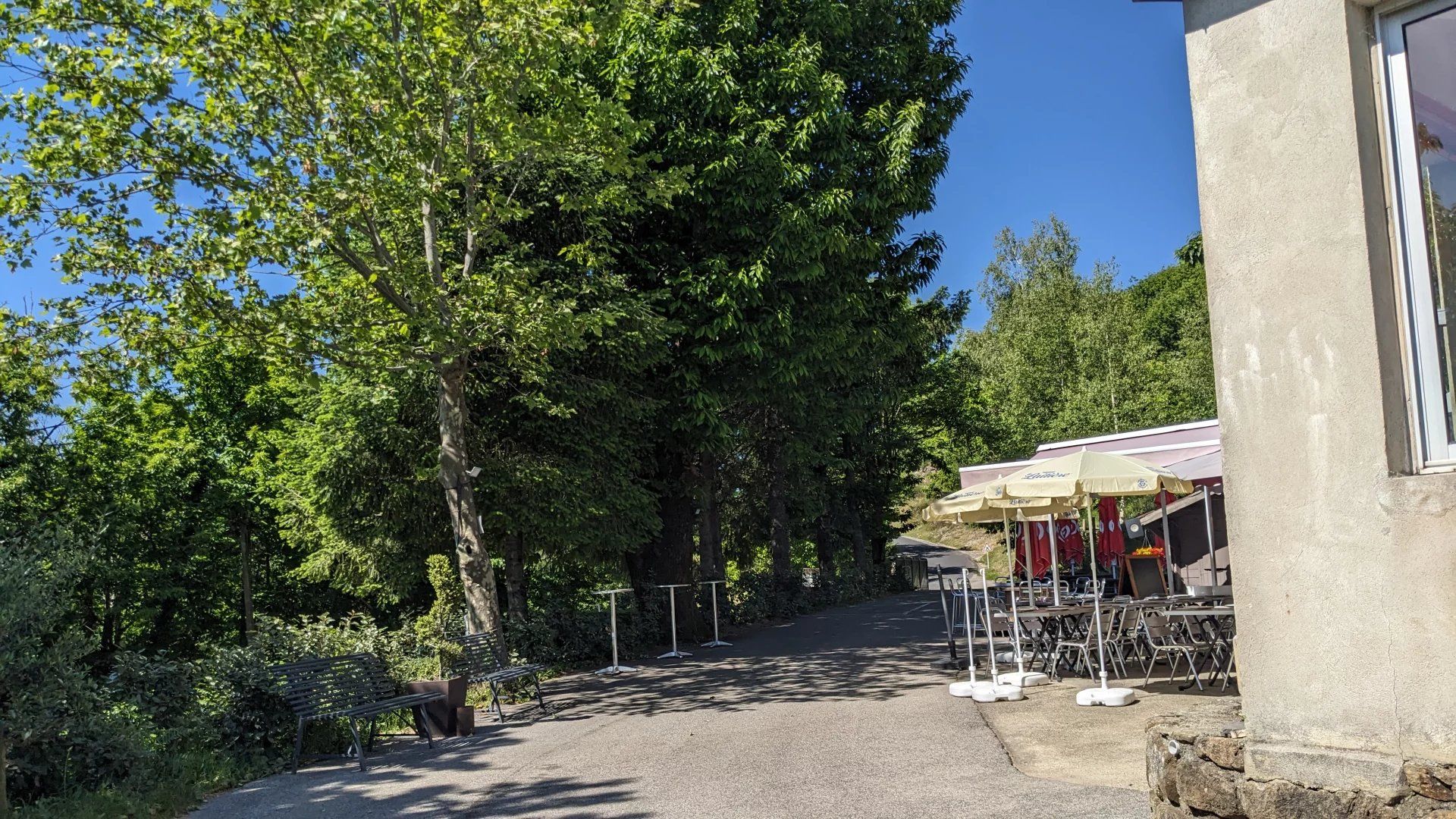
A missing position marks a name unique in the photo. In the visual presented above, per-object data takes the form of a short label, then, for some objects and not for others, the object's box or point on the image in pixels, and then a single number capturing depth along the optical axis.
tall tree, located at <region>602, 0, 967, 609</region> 16.31
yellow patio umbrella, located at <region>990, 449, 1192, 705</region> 10.52
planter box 10.64
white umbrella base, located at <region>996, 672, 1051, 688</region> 11.09
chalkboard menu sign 14.91
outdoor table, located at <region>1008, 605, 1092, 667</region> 11.14
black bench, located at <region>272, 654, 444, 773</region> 9.37
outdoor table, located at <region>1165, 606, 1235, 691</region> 9.42
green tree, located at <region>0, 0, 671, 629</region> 11.64
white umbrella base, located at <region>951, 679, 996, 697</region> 10.73
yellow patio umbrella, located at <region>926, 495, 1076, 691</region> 11.26
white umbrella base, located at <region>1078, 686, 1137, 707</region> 9.65
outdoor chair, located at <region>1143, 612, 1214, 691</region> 9.93
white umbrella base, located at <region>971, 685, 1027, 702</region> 10.43
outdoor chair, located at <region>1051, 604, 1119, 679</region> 10.95
